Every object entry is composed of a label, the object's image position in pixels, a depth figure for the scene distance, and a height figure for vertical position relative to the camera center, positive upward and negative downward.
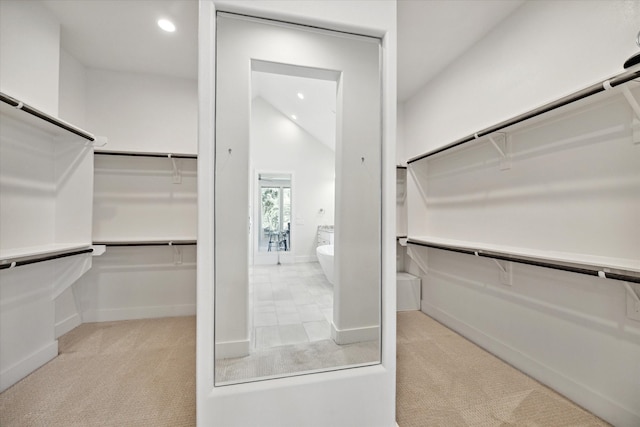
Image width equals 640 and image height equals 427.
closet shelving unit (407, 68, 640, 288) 1.19 +0.48
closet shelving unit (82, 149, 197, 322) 2.73 -0.18
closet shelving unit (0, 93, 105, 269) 1.73 +0.24
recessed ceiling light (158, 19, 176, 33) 2.09 +1.55
